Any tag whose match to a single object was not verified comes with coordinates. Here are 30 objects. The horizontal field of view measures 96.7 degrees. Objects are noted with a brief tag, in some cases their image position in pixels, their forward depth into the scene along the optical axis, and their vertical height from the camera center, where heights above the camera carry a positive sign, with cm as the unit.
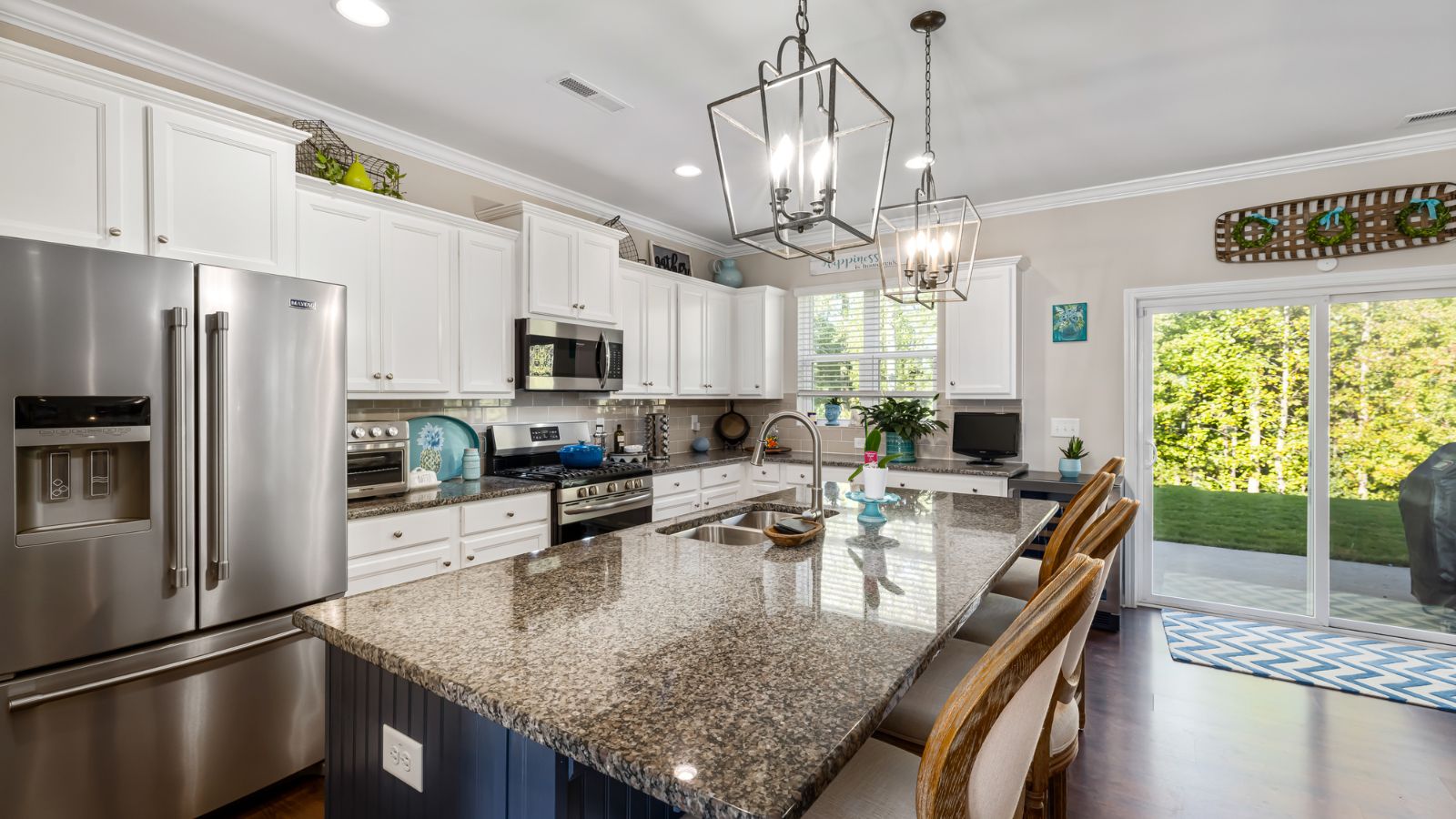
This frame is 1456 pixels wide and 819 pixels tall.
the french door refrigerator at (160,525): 171 -35
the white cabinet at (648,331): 427 +52
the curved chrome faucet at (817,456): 200 -16
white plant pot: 225 -26
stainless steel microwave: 350 +29
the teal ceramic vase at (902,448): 455 -29
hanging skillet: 544 -19
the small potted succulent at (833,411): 504 -4
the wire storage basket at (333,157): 276 +114
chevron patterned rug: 294 -127
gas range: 337 -41
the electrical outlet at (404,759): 116 -64
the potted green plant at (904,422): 447 -11
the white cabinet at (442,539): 258 -59
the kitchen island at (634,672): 77 -40
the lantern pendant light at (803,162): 129 +130
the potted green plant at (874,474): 224 -24
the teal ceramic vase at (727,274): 530 +109
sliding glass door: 342 -28
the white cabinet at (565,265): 348 +81
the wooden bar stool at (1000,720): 71 -37
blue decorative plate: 330 -18
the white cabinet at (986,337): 419 +46
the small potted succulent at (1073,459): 401 -33
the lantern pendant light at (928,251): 226 +56
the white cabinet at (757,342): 513 +52
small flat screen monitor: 424 -20
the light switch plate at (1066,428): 414 -14
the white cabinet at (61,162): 181 +71
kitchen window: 475 +46
